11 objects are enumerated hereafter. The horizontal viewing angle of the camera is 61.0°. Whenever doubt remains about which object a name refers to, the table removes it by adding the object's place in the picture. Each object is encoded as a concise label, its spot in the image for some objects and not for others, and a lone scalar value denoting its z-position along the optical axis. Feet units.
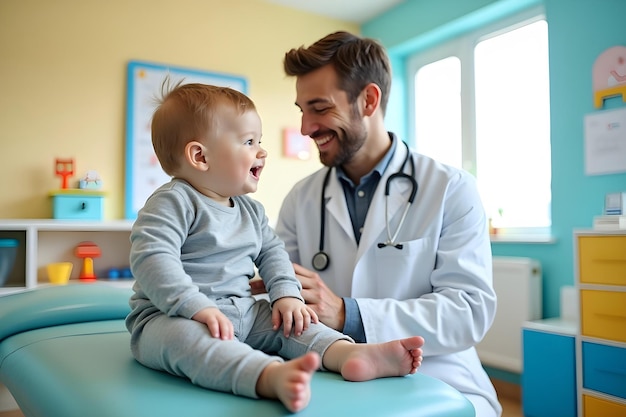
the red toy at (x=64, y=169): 9.98
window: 10.16
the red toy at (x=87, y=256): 9.99
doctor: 4.02
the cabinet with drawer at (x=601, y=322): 6.86
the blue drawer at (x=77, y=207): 9.78
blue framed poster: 10.71
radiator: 9.29
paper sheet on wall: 8.27
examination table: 2.32
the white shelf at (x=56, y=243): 9.00
